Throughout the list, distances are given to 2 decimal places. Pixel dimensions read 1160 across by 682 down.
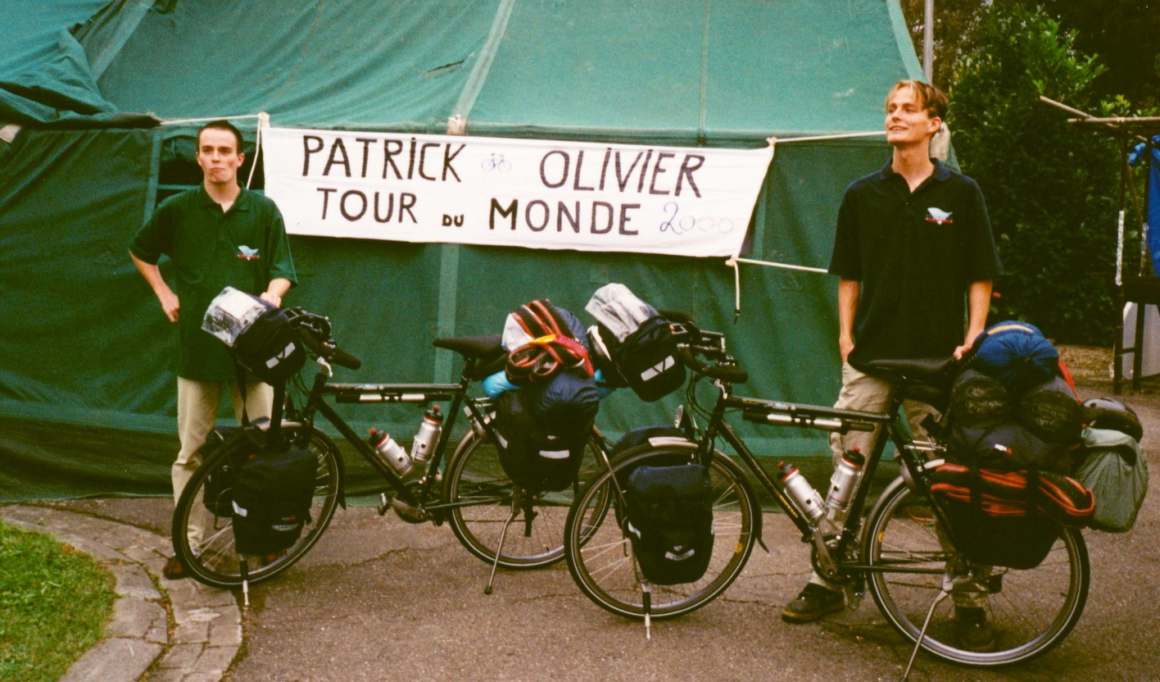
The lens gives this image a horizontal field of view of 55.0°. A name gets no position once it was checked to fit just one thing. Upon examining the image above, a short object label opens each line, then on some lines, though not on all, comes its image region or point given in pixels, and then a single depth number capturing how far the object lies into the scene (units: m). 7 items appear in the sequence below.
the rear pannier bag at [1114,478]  3.93
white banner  6.47
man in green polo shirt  5.03
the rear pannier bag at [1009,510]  3.86
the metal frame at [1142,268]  9.18
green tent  6.58
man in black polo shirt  4.51
